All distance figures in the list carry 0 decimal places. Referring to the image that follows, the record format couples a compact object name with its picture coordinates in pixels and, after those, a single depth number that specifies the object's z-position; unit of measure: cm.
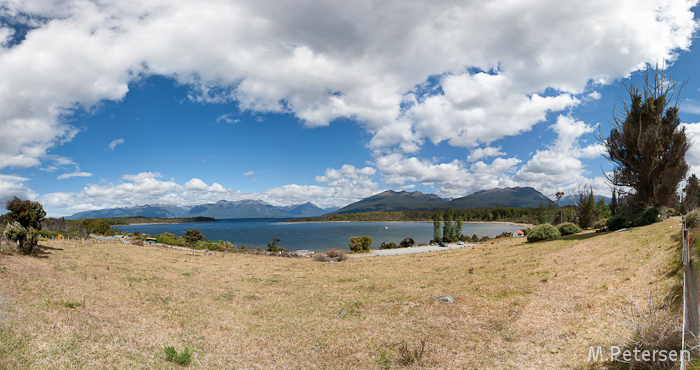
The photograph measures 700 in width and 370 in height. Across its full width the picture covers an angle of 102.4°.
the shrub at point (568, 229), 3281
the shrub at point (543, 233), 3209
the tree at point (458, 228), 7580
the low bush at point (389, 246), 6262
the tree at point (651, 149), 2539
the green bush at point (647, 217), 2464
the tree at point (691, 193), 4520
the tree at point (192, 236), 6594
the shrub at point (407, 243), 6342
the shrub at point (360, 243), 5459
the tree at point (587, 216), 5009
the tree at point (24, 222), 1797
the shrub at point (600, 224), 3067
